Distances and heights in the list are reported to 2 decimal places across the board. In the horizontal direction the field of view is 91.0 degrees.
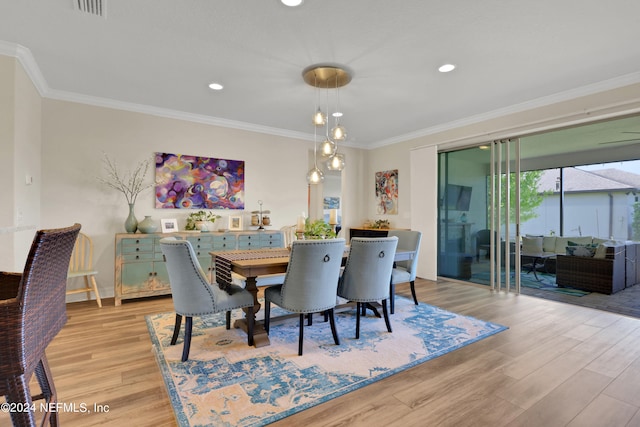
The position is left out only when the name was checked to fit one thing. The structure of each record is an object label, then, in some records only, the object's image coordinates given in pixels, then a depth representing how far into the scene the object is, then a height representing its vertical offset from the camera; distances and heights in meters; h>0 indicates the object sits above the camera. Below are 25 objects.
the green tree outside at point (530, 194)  6.69 +0.44
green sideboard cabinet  3.95 -0.63
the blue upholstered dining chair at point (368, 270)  2.85 -0.52
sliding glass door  4.74 -0.01
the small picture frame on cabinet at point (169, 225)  4.55 -0.18
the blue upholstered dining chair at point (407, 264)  3.65 -0.62
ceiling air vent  2.28 +1.52
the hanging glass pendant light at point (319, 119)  3.23 +0.98
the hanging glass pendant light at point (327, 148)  3.41 +0.71
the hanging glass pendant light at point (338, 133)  3.28 +0.85
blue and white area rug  1.91 -1.16
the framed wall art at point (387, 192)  6.32 +0.45
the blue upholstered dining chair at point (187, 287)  2.39 -0.58
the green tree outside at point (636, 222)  4.72 -0.10
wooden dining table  2.64 -0.47
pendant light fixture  3.25 +1.46
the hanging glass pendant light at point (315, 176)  3.51 +0.42
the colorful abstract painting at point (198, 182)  4.66 +0.48
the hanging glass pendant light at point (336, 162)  3.50 +0.57
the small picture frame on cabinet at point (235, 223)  5.14 -0.16
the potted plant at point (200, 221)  4.70 -0.12
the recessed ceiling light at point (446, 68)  3.19 +1.51
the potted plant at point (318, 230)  3.05 -0.17
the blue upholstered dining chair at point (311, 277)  2.47 -0.52
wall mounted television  5.25 +0.30
